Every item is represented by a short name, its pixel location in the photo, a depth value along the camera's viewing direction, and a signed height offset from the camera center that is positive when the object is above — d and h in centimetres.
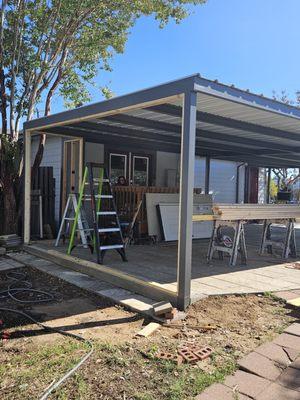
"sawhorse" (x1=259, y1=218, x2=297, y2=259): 776 -93
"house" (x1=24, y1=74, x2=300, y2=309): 446 +118
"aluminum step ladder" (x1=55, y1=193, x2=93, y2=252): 772 -66
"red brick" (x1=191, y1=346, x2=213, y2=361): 328 -138
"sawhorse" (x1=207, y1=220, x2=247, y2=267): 677 -89
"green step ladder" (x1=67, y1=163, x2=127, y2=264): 639 -56
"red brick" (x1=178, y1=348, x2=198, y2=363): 321 -138
